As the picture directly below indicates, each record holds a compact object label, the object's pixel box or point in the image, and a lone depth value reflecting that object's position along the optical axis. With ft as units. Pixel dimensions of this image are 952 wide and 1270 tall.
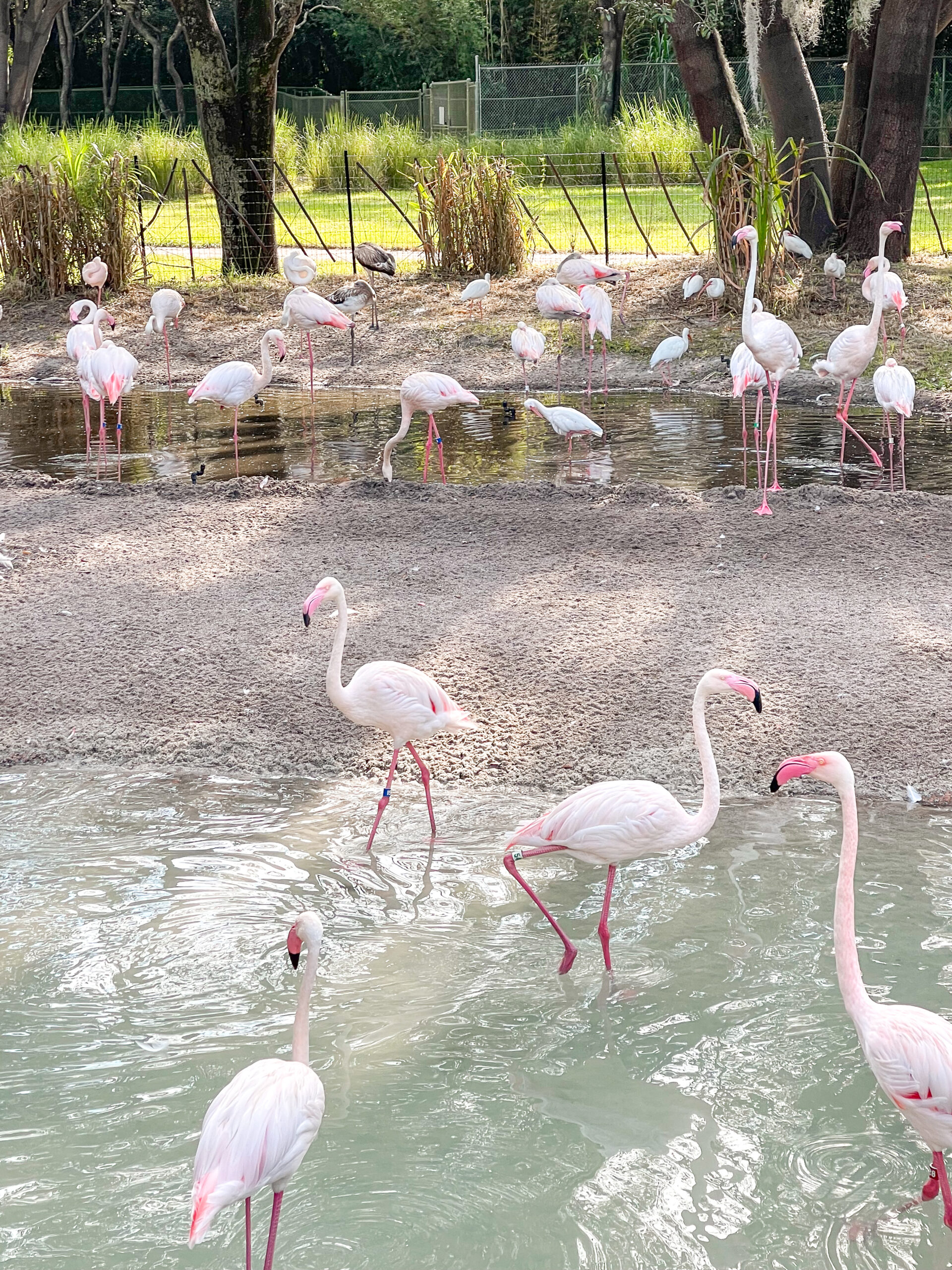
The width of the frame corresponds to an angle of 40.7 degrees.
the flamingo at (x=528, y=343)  37.58
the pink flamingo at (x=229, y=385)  31.68
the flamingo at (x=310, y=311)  39.17
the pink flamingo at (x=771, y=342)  27.78
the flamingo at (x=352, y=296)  46.32
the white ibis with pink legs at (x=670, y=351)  38.68
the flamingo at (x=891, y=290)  36.81
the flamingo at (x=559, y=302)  39.68
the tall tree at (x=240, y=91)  51.88
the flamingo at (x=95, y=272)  48.57
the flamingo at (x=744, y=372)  29.84
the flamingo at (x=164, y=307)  43.68
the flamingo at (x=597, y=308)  40.57
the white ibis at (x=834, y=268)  44.14
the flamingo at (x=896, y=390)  28.68
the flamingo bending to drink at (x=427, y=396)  29.76
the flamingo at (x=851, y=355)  29.76
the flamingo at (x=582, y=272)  43.47
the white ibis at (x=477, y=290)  46.21
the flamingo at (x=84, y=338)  36.14
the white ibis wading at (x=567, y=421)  31.12
